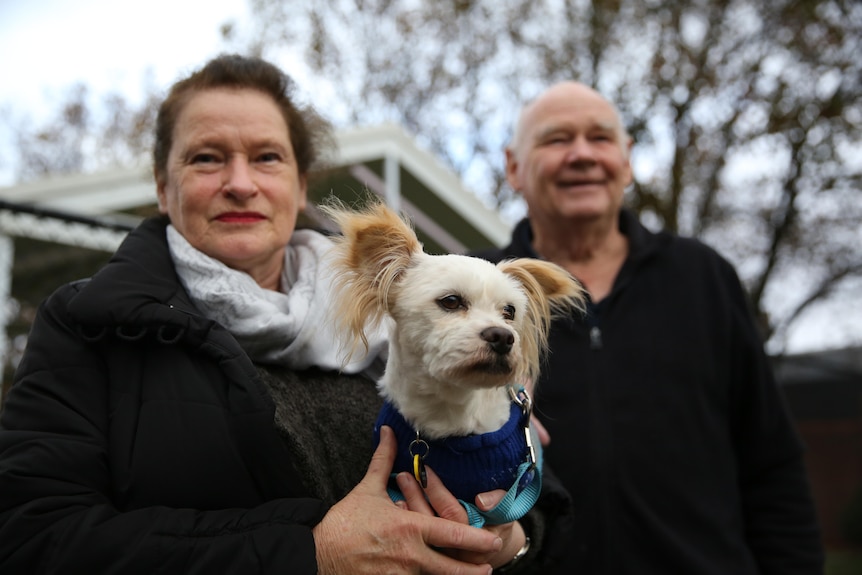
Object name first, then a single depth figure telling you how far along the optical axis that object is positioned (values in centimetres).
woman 56
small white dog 64
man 86
